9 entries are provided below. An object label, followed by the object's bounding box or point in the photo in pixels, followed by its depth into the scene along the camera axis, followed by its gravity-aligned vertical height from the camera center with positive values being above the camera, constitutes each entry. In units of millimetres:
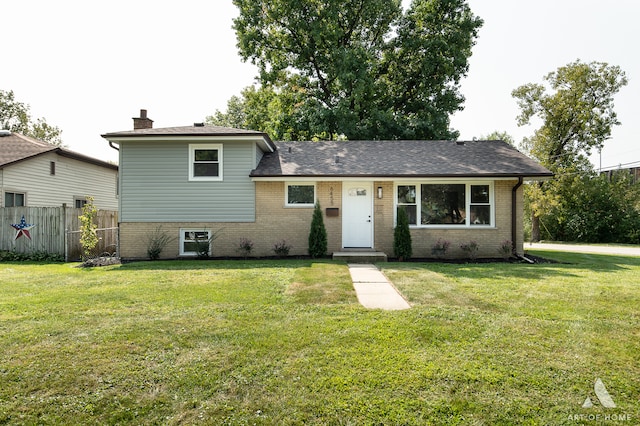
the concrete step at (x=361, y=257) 10829 -1300
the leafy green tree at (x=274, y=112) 20734 +6629
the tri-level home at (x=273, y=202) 12000 +411
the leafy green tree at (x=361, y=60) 19594 +8925
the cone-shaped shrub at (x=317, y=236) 11461 -693
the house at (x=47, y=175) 14258 +1795
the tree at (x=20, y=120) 33281 +9176
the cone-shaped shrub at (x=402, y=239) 11234 -775
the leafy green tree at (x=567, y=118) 22656 +6186
